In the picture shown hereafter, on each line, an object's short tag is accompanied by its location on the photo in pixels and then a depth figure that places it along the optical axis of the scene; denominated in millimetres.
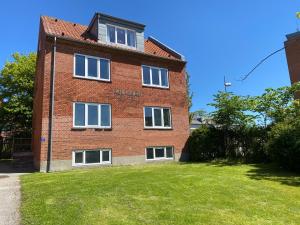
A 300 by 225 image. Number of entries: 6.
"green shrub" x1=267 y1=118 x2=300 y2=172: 13703
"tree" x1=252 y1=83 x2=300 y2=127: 20422
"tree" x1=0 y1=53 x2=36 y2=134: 31016
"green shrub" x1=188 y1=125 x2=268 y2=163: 19562
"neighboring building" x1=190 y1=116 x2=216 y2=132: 21255
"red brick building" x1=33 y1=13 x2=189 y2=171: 16062
